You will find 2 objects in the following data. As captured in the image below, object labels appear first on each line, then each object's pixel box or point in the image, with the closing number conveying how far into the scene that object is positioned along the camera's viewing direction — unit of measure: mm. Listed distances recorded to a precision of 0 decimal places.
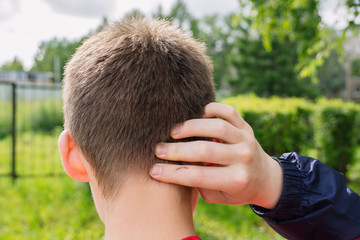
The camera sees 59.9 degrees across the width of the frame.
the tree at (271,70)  23703
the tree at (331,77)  41312
